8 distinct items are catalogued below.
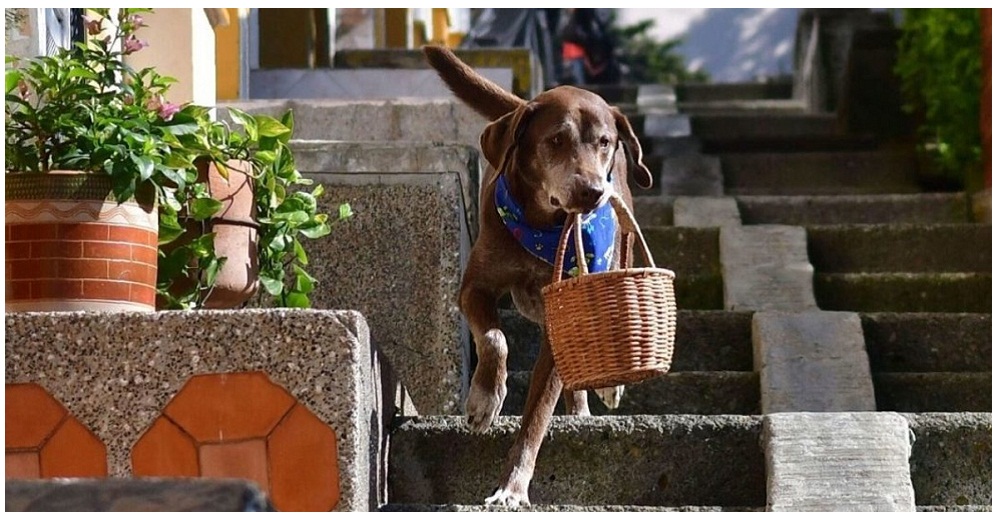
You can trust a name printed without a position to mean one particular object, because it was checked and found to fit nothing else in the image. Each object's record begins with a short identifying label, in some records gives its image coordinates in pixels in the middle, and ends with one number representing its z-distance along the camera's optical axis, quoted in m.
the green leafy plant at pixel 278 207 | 9.19
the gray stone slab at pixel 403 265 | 10.17
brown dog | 7.98
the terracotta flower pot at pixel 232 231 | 8.92
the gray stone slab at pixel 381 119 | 12.72
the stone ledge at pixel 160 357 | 7.43
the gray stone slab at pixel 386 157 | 10.48
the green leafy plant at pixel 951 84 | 13.68
